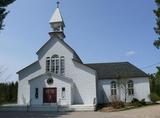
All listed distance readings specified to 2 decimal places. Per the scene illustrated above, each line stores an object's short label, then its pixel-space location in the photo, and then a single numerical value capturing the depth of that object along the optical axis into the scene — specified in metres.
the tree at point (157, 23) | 12.98
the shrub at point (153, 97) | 20.64
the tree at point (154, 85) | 27.68
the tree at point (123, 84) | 21.26
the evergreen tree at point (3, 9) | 11.76
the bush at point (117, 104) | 16.59
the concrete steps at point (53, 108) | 16.49
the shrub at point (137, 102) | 18.17
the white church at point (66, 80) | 18.67
